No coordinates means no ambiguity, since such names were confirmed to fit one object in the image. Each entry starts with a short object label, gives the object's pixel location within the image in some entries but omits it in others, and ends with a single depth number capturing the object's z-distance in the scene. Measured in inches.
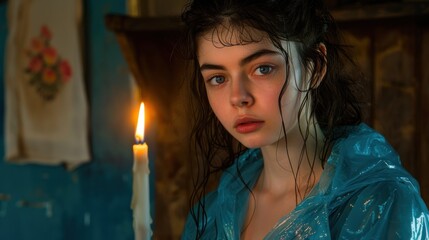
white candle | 32.3
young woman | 45.1
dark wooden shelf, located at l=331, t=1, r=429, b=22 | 63.1
